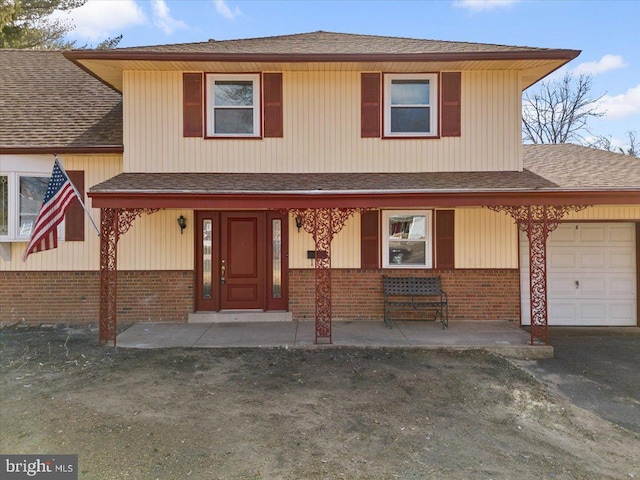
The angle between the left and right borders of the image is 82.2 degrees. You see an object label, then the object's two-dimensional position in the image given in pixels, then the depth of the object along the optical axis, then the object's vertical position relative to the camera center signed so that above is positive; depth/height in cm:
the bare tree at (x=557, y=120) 2445 +846
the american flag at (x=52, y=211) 585 +56
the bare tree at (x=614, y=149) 2582 +717
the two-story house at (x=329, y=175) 755 +142
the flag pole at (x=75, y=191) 620 +90
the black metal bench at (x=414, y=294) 770 -104
